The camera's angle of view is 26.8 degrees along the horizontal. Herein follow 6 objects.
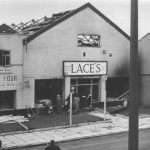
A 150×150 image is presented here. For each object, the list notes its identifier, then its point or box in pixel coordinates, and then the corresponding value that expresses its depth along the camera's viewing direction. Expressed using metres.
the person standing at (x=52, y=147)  9.75
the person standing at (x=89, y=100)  28.19
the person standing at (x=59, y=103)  25.88
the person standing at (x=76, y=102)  26.27
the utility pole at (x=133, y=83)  7.71
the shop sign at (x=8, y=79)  24.12
